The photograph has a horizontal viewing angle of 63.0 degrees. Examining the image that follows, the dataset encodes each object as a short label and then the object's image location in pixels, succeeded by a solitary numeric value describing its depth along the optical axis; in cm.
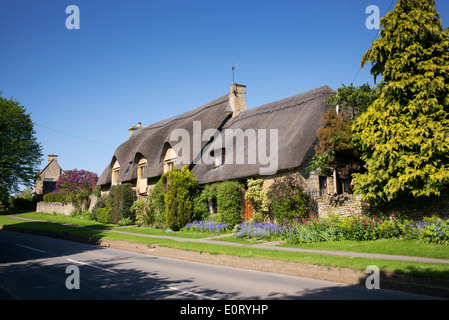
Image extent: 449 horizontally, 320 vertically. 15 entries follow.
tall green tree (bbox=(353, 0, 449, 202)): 1326
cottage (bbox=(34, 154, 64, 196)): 6028
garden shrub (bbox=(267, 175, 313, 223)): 1803
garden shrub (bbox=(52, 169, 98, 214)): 4006
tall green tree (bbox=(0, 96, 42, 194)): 4097
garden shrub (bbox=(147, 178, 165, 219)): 2623
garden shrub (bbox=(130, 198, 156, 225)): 2780
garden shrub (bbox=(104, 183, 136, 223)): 3012
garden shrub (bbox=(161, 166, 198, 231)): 2328
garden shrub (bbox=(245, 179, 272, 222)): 2011
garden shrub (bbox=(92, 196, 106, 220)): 3441
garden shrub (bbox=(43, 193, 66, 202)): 4463
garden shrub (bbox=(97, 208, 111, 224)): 3177
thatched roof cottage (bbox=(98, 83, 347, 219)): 1969
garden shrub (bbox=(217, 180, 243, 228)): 2089
